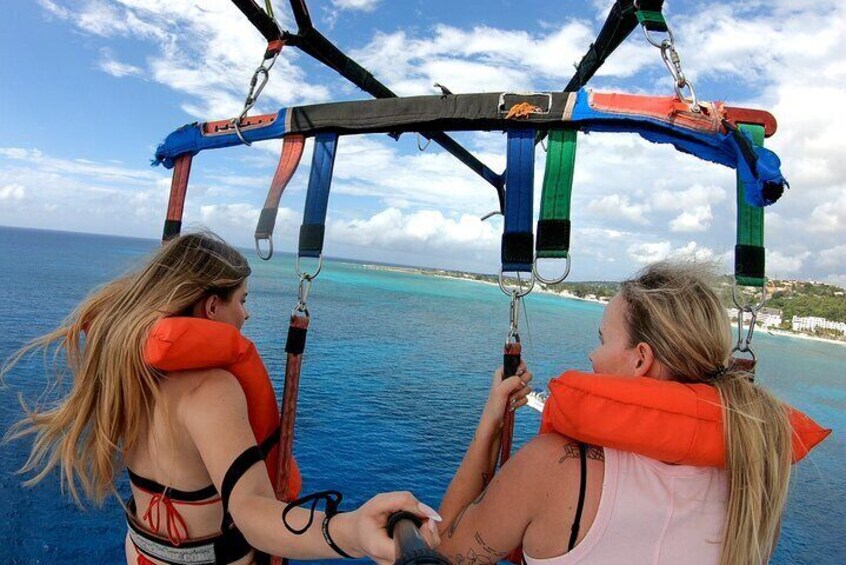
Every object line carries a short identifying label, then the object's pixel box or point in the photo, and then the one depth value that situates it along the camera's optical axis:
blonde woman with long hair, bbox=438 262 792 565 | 0.60
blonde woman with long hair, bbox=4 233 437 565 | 0.68
